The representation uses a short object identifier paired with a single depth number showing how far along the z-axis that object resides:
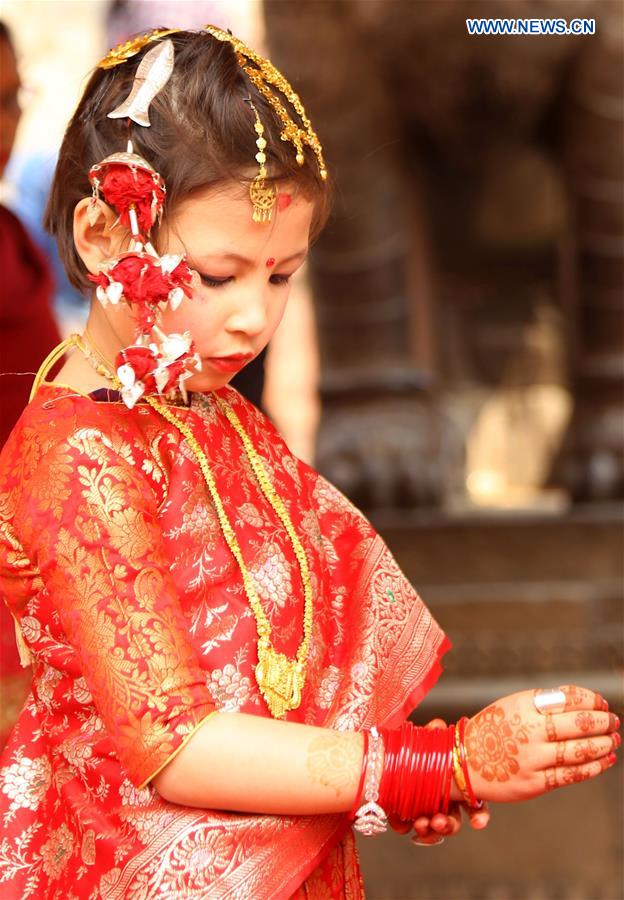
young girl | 1.90
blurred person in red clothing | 2.38
